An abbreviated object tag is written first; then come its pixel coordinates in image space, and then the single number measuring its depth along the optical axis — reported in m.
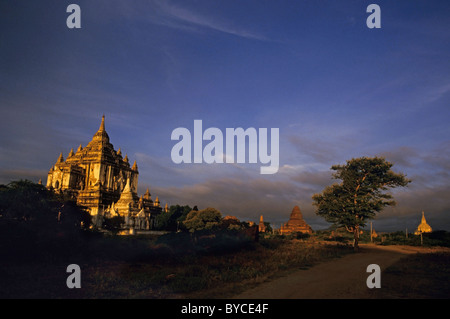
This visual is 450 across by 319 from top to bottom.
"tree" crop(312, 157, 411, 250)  32.06
